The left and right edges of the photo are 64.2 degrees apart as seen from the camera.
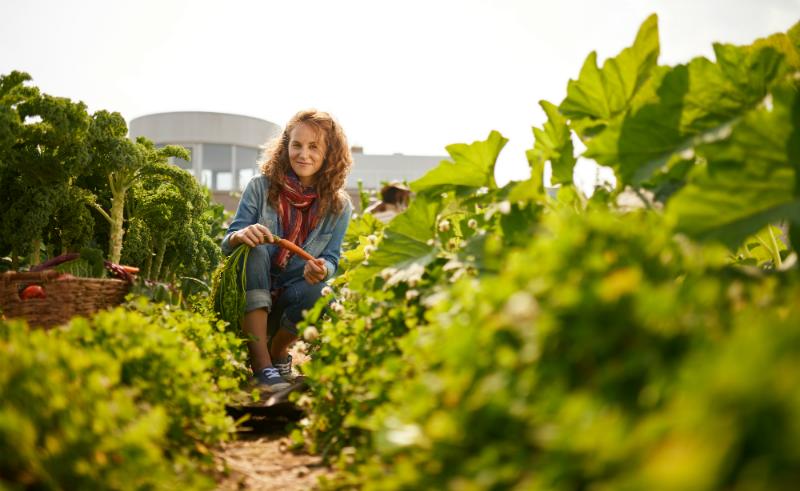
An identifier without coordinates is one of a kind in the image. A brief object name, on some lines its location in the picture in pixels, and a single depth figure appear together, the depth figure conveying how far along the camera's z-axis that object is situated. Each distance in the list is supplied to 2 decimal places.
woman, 3.65
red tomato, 2.58
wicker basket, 2.57
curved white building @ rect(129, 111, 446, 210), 21.33
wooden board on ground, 2.58
